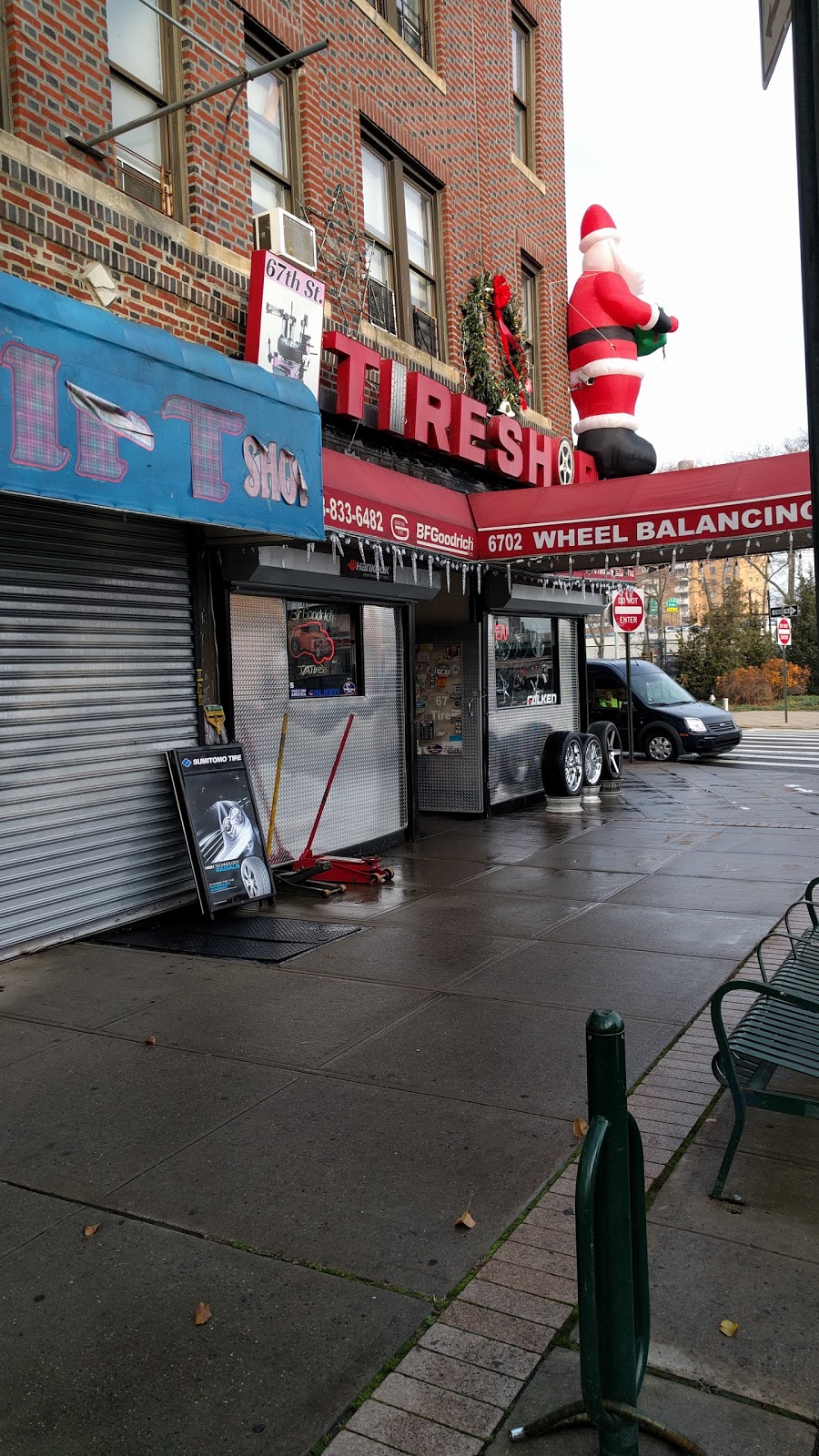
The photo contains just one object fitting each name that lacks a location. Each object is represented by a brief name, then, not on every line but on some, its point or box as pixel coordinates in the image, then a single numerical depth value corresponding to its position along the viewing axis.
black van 19.59
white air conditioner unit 8.71
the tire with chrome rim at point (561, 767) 13.67
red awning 9.50
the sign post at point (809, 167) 3.08
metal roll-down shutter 6.84
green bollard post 2.45
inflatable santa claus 15.20
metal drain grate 7.10
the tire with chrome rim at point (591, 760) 14.62
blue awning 5.68
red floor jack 9.19
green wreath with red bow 12.95
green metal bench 3.71
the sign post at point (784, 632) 28.22
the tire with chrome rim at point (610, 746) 15.58
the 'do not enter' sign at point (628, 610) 18.80
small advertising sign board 7.80
